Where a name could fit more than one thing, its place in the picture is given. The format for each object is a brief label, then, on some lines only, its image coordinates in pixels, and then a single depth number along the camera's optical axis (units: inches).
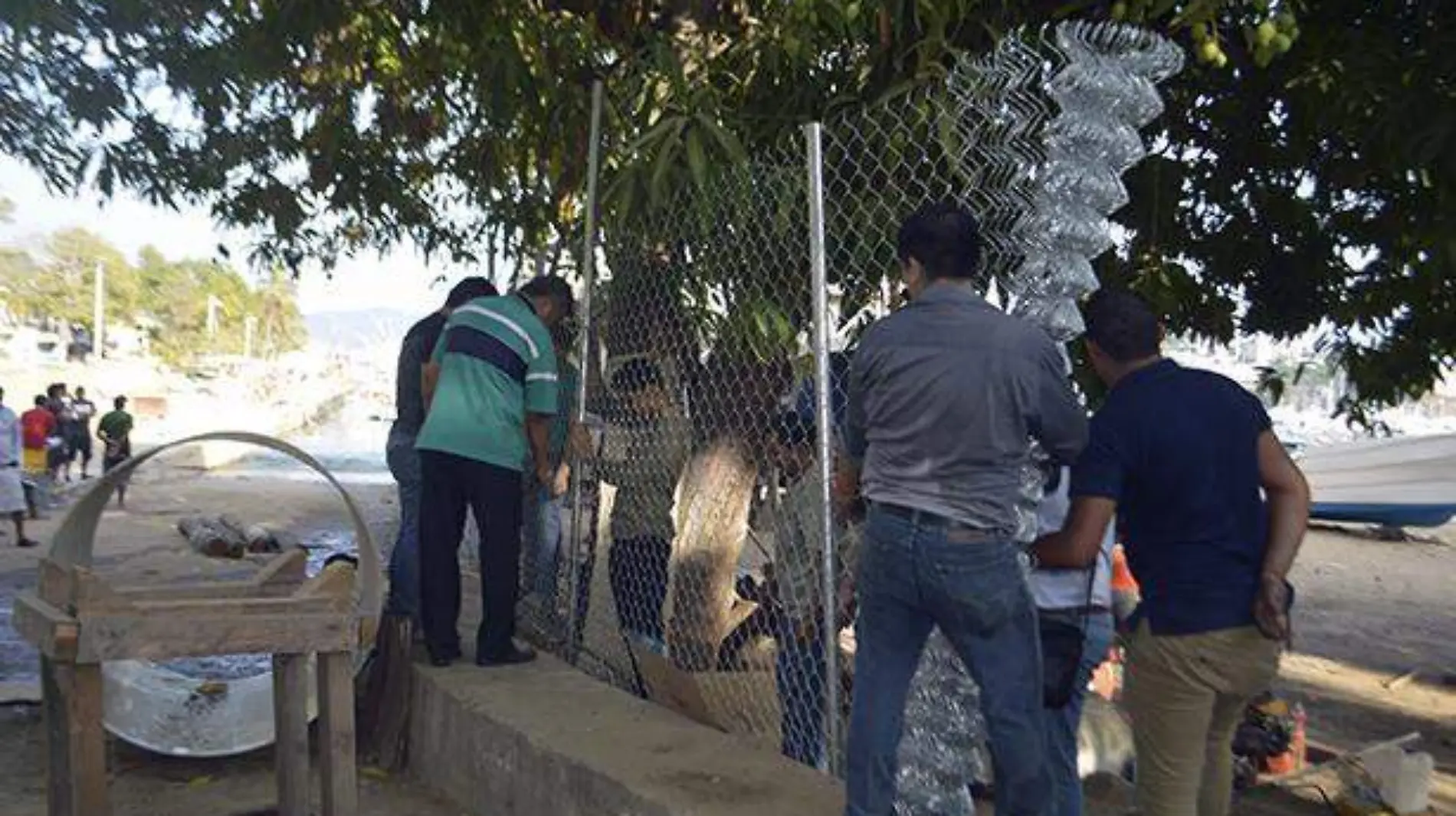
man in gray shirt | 107.2
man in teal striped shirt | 180.5
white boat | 430.9
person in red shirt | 804.0
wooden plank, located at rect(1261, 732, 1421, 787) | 232.9
